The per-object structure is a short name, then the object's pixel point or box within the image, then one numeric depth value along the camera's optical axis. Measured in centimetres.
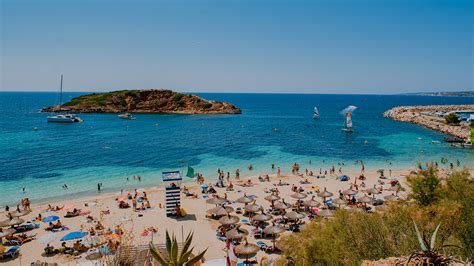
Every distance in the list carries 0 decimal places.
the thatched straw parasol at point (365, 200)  2510
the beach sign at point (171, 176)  2348
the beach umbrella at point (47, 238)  1804
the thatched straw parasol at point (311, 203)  2381
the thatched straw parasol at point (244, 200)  2534
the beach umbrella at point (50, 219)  2234
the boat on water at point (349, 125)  7206
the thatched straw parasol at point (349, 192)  2648
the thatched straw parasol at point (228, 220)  2053
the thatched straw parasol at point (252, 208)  2312
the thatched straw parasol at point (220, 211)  2242
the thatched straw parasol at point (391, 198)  2525
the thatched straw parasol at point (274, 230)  1892
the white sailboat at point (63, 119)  8338
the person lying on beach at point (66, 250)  1825
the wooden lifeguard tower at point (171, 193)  2345
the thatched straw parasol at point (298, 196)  2579
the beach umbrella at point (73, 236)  1889
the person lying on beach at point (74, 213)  2442
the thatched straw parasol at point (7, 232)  1941
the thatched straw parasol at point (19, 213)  2273
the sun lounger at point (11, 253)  1778
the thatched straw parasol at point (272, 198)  2566
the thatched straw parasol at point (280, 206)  2352
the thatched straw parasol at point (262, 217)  2122
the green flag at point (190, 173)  2914
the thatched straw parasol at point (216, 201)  2508
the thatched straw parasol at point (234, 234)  1858
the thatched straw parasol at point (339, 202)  2424
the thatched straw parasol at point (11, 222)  2065
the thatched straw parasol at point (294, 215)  2114
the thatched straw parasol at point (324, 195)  2617
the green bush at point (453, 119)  7456
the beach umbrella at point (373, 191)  2684
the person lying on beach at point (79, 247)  1836
